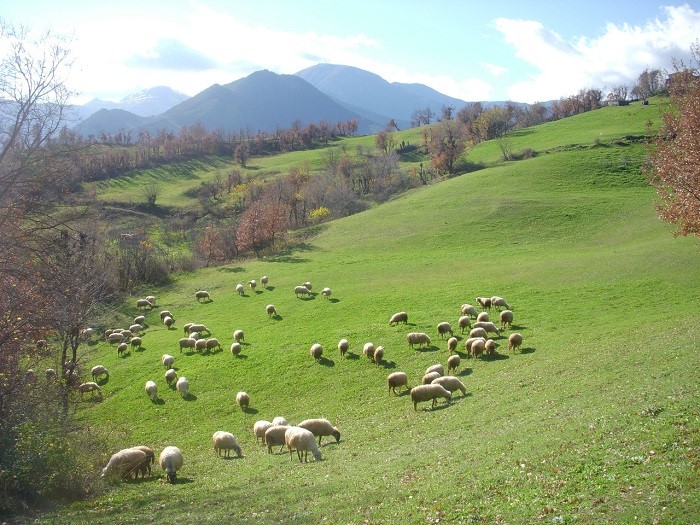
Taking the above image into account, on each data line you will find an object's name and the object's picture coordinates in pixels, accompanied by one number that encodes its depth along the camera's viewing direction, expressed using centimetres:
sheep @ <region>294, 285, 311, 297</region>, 5556
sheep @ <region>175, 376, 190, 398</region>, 3366
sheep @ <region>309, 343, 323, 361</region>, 3603
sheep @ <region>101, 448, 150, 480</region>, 1873
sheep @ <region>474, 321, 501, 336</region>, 3619
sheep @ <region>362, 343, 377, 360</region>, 3444
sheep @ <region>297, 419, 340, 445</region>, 2253
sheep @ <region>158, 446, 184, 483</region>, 1911
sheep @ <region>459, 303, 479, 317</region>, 4094
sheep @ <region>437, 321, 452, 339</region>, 3700
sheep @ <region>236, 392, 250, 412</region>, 3047
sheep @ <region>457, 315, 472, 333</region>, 3788
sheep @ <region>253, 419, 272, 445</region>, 2439
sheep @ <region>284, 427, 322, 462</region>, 2022
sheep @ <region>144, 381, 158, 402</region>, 3384
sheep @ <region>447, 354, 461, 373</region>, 3048
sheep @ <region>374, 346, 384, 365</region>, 3350
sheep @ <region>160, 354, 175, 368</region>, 3934
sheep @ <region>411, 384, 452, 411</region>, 2498
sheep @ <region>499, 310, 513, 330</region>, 3747
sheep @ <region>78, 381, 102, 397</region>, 3572
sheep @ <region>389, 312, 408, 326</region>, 4141
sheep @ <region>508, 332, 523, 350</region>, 3244
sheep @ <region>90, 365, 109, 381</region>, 3950
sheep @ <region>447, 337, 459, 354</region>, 3356
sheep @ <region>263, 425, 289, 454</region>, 2275
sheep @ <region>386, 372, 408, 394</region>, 2833
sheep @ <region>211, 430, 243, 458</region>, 2292
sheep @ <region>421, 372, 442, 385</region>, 2777
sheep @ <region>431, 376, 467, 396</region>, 2620
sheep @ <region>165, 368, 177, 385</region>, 3559
